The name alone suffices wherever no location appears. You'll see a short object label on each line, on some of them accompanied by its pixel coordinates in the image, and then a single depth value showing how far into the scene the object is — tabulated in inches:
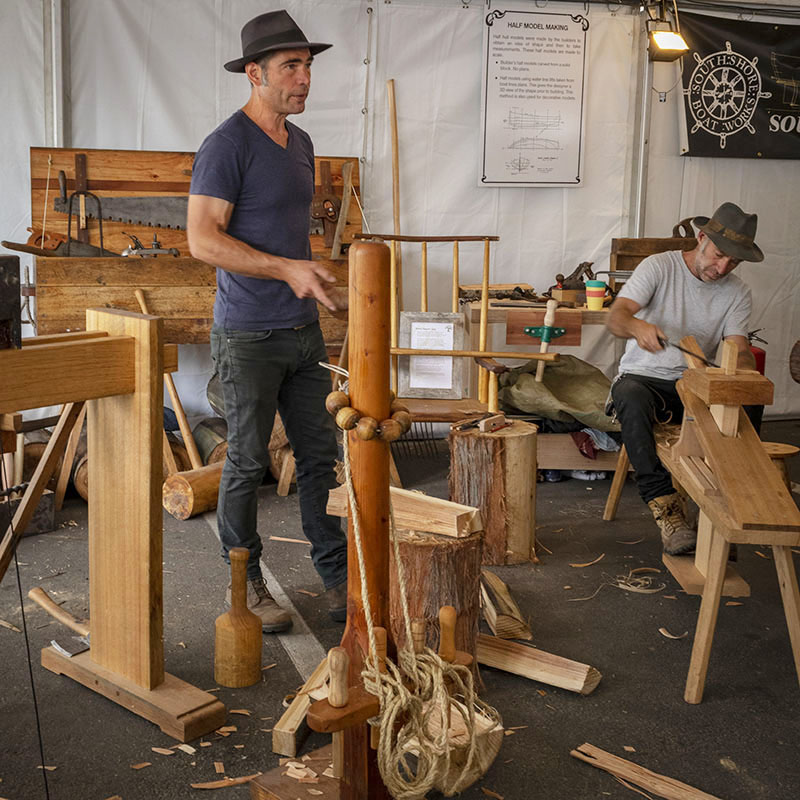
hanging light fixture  204.2
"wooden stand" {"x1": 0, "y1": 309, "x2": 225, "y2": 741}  89.4
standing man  109.9
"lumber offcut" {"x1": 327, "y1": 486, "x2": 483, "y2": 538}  109.1
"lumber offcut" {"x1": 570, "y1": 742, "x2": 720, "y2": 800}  86.7
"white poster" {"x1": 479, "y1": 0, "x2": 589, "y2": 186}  219.3
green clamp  184.9
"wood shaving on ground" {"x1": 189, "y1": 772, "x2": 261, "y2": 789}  87.1
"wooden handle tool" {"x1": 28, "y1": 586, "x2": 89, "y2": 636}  113.5
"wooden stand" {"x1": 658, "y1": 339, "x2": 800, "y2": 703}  99.3
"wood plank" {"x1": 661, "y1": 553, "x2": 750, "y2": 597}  129.8
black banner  231.9
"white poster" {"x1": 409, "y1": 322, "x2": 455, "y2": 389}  180.7
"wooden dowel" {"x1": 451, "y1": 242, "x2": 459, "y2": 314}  181.2
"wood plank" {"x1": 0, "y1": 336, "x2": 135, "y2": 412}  81.1
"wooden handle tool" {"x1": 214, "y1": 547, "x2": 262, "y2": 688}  104.4
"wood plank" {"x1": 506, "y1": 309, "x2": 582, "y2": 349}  189.5
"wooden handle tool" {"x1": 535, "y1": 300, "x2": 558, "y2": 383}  183.5
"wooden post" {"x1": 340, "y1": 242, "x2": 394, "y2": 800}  66.8
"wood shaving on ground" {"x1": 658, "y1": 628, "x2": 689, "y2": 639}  122.5
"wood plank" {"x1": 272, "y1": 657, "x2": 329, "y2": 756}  91.7
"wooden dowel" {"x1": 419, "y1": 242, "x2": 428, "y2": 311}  182.9
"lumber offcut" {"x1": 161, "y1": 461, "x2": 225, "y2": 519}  166.1
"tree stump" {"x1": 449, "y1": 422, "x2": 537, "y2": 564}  146.7
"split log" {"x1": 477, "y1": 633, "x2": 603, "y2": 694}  105.8
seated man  148.1
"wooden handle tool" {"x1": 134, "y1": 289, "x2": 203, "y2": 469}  183.3
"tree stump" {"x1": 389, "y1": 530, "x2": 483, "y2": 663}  106.7
